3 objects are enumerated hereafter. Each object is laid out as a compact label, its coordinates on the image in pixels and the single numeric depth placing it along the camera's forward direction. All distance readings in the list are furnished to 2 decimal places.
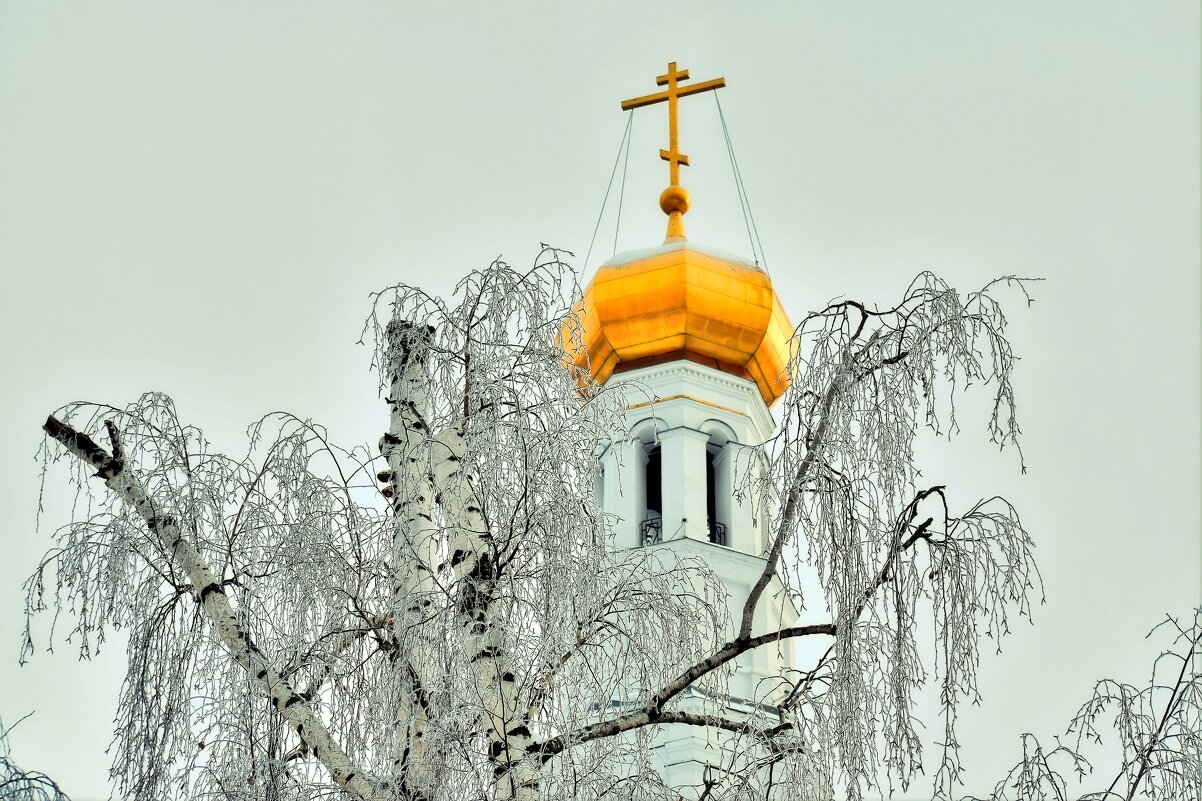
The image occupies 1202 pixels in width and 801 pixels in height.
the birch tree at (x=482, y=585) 14.12
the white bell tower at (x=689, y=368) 53.84
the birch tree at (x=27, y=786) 13.23
